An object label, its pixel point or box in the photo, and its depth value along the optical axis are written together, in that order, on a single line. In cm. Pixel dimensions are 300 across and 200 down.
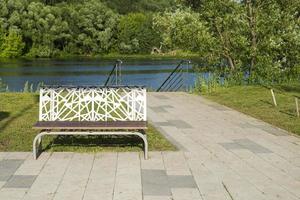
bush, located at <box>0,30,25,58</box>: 5754
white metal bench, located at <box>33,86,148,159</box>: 654
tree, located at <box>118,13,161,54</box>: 6481
